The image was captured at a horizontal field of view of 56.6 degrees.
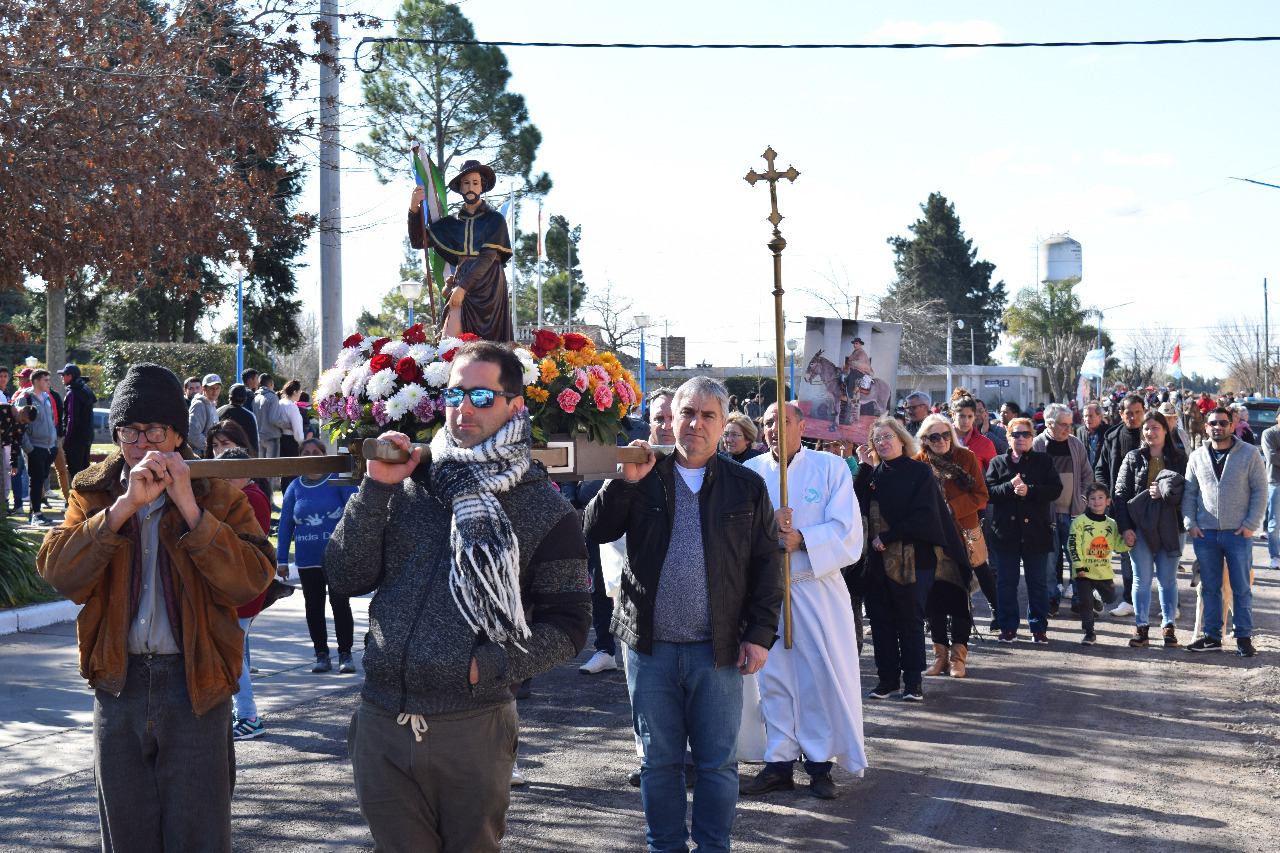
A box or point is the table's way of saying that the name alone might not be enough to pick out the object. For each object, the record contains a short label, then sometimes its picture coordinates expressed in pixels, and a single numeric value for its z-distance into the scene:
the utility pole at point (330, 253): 12.17
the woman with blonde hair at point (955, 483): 9.40
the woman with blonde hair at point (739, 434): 7.68
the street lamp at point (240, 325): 22.93
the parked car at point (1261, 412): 26.06
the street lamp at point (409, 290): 22.09
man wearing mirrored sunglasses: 3.11
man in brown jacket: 3.57
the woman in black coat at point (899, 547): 8.20
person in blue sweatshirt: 8.34
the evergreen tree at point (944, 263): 82.12
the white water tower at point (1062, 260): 81.81
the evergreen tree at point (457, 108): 35.47
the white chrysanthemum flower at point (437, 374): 4.85
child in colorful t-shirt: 10.85
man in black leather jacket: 4.60
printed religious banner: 10.25
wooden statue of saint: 6.16
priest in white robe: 6.16
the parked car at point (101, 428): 29.09
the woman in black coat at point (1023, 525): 10.55
